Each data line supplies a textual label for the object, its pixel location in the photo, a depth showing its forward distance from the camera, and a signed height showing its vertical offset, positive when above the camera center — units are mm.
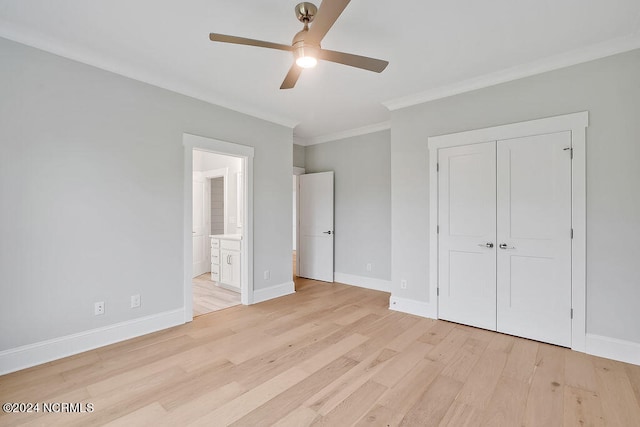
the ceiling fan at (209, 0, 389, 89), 1686 +1112
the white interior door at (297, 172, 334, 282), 5398 -257
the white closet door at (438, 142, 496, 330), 3179 -237
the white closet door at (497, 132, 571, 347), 2785 -238
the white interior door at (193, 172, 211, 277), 5984 -299
